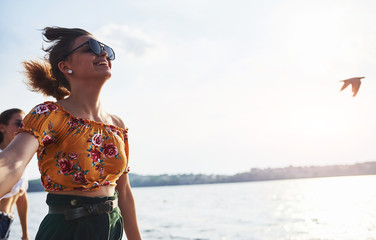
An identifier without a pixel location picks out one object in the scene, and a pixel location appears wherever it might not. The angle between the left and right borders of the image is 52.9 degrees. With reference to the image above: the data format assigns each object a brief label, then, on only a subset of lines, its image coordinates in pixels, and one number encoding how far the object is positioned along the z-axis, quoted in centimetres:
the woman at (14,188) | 494
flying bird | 408
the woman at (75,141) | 212
